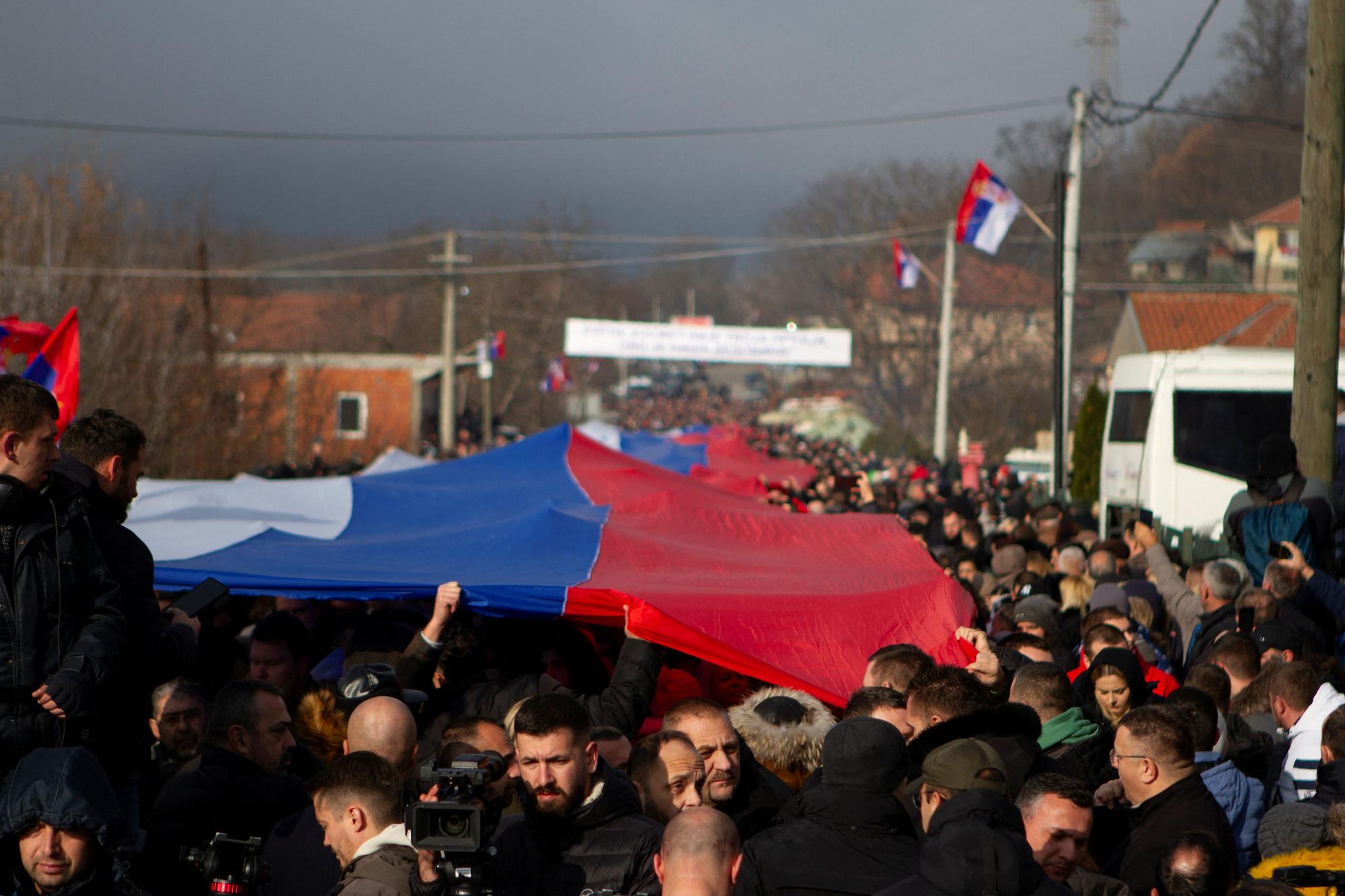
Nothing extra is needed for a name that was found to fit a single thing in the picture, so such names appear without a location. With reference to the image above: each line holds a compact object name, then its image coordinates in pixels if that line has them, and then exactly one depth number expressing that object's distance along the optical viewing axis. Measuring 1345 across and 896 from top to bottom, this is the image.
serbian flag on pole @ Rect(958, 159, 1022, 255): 25.70
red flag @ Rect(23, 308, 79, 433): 11.76
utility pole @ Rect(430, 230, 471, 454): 35.12
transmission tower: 63.19
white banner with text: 42.75
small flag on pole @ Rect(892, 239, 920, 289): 33.84
